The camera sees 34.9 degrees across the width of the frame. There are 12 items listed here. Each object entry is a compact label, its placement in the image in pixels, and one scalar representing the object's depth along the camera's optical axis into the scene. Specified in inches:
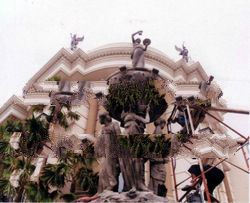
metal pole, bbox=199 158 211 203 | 308.9
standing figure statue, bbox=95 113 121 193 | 281.7
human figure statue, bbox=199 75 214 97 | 383.1
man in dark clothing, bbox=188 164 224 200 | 389.1
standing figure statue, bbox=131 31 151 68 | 340.5
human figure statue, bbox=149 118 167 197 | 296.9
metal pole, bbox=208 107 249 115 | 343.3
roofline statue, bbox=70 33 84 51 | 752.2
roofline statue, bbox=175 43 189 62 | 731.4
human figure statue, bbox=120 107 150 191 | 274.5
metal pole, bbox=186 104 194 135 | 323.8
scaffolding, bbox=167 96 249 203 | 341.7
